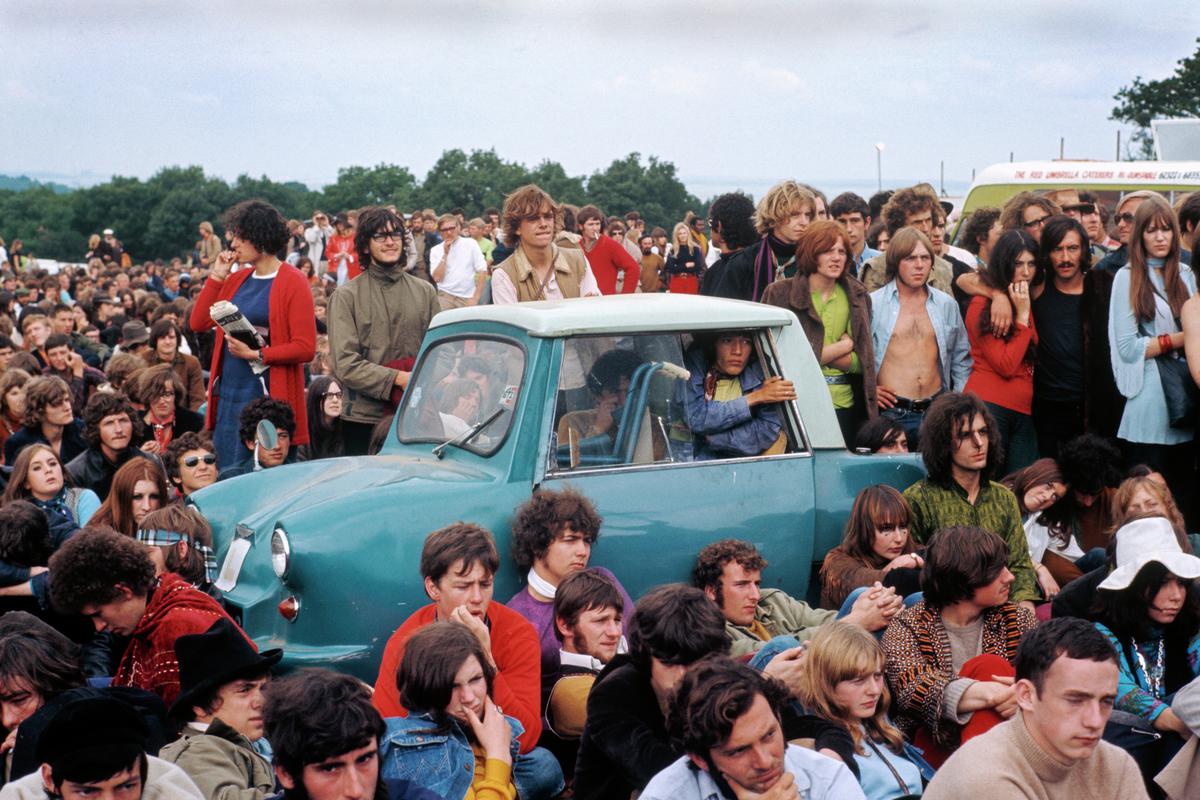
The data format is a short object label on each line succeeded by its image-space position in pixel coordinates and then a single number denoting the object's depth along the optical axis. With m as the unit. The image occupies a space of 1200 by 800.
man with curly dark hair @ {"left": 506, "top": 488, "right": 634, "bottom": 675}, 5.46
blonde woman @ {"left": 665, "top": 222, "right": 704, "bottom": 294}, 17.89
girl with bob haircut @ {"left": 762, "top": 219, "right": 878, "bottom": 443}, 7.61
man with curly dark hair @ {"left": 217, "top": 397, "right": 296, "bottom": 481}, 7.89
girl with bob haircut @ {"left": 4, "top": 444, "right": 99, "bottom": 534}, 7.40
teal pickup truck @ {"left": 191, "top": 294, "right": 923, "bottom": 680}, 5.57
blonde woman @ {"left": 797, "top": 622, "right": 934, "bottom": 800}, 4.66
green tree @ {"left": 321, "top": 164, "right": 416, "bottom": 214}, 54.78
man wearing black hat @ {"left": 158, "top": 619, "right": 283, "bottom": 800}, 4.52
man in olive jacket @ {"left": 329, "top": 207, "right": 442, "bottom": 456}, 7.77
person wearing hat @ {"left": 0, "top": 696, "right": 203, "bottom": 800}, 3.73
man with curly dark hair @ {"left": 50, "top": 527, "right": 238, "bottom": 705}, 5.16
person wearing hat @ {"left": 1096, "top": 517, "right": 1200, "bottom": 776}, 5.32
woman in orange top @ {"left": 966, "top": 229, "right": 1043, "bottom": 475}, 7.90
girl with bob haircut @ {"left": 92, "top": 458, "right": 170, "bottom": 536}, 7.05
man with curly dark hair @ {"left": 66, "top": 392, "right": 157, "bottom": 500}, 8.22
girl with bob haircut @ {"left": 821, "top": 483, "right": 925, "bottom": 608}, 5.96
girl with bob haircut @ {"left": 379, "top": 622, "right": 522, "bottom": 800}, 4.39
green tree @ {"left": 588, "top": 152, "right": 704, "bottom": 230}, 39.94
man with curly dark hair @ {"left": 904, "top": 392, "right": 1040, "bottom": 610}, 6.43
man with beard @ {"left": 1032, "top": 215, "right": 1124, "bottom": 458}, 7.94
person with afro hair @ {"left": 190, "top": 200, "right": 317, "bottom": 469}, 8.07
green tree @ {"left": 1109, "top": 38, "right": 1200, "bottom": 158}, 43.25
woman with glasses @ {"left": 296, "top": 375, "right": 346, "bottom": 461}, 8.55
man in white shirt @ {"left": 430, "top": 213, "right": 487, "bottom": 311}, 15.44
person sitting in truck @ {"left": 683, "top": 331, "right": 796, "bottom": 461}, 6.16
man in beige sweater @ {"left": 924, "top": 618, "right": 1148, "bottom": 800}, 3.88
